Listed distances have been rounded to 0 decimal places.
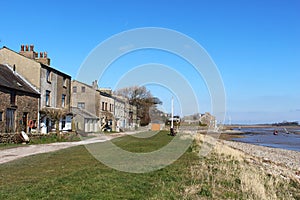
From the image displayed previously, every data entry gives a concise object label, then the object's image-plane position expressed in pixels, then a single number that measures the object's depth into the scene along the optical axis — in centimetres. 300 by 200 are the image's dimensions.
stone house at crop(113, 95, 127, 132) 6613
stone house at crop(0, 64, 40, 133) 2569
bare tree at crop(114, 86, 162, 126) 8431
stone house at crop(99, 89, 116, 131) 5672
